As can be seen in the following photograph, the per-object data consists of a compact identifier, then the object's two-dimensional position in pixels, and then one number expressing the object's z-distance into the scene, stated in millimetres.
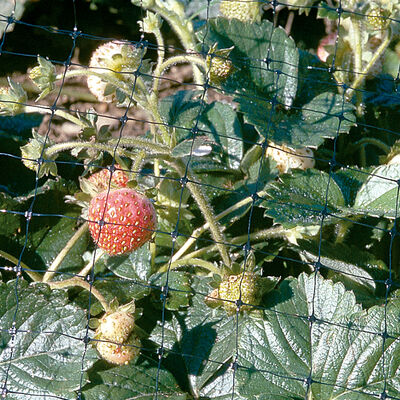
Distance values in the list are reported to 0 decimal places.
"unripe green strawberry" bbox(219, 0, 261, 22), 564
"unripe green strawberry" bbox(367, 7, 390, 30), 537
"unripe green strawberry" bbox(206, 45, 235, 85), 503
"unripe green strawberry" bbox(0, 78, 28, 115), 487
